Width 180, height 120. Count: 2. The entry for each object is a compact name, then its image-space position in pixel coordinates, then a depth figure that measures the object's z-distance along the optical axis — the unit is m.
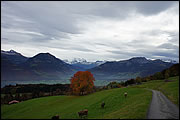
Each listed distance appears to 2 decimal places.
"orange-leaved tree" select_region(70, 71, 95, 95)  93.75
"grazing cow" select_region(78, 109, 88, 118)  34.32
